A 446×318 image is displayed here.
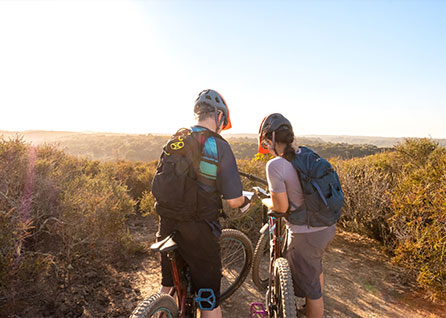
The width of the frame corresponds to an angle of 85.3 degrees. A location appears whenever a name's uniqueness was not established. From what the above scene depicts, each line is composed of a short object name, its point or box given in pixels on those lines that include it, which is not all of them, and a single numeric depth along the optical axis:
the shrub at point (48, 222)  3.05
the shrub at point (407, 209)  3.41
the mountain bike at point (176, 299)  1.74
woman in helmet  2.16
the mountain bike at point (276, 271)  2.04
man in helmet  1.94
